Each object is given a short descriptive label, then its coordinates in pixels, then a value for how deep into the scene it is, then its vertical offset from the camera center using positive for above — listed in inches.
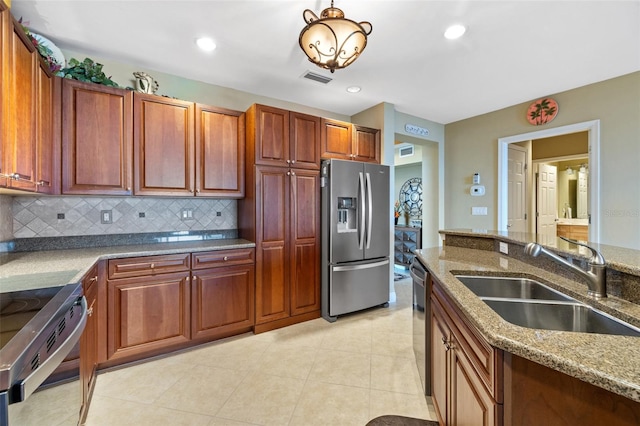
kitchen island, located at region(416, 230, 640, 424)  26.0 -14.5
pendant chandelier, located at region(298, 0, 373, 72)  65.0 +43.0
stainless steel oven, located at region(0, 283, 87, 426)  29.9 -16.4
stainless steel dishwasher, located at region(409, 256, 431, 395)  70.6 -29.0
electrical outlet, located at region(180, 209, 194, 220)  113.7 -0.5
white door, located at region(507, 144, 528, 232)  163.8 +14.2
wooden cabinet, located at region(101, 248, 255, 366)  84.7 -30.1
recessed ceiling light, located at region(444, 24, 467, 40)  84.0 +56.8
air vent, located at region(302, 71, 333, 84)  113.5 +57.3
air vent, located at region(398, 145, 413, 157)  230.9 +52.2
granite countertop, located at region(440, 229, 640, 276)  43.6 -8.0
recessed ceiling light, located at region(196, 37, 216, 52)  90.1 +56.9
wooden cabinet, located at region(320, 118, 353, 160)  126.3 +34.7
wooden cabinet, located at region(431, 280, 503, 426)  34.9 -25.4
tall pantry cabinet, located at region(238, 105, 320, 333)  110.0 +0.2
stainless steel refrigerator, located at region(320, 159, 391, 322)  120.7 -10.8
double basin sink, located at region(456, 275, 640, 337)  41.1 -17.0
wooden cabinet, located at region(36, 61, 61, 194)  74.9 +22.2
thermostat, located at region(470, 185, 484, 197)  165.3 +13.4
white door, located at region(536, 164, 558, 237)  201.9 +9.2
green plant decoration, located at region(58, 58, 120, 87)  88.5 +46.1
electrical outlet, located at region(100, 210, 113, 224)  98.8 -1.1
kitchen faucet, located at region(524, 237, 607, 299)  43.9 -9.6
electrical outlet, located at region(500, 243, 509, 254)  81.5 -10.8
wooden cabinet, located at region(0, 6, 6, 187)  57.0 +29.0
